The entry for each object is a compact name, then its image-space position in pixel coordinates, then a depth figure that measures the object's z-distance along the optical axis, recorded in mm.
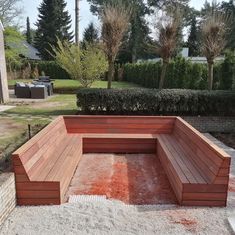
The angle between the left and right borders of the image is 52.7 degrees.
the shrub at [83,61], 11460
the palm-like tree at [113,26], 7376
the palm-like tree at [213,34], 7533
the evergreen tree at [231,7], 22275
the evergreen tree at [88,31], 28828
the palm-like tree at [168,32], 7508
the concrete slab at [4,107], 8997
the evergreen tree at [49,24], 29229
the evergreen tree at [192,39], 31493
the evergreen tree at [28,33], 39695
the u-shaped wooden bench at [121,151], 2919
